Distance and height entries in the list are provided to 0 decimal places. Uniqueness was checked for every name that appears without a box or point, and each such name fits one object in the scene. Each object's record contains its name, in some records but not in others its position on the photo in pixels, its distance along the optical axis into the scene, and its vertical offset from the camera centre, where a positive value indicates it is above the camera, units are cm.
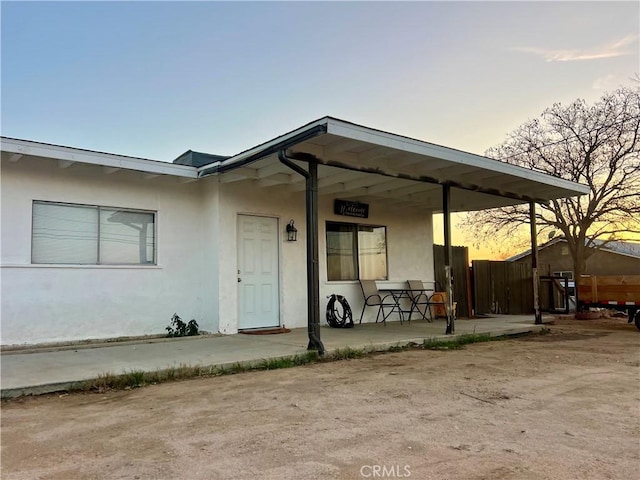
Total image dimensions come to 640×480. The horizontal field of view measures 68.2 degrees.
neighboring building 2402 +62
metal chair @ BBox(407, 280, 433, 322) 1076 -60
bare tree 1368 +343
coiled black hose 920 -72
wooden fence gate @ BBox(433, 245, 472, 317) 1202 -6
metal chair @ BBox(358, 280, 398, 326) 1002 -51
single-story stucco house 645 +92
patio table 1036 -52
